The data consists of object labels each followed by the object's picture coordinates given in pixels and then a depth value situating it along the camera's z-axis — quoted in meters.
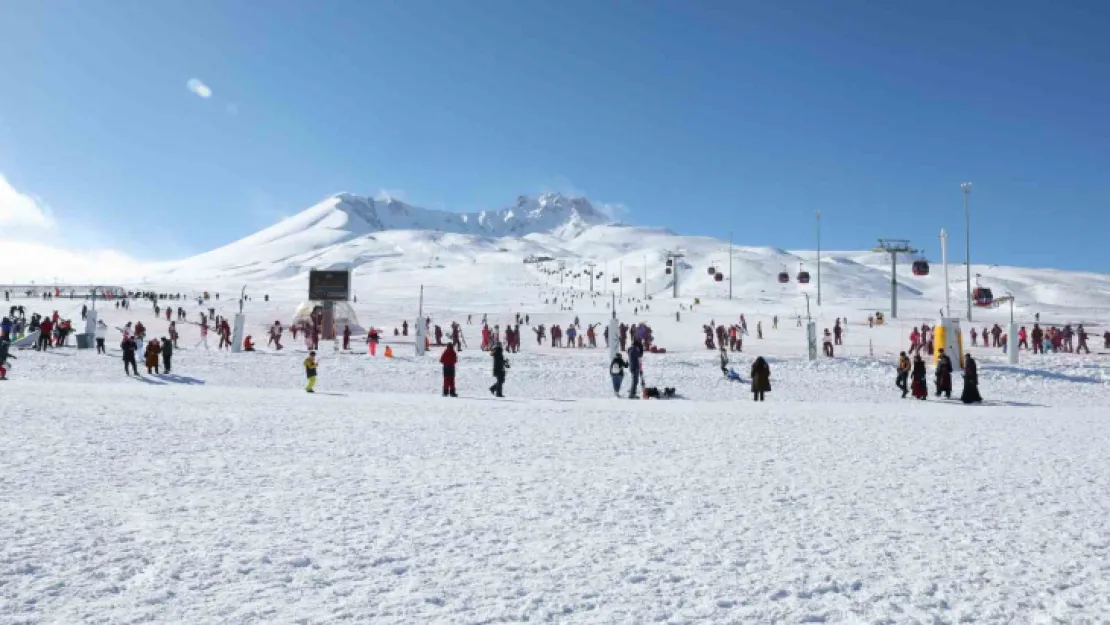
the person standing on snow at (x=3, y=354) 18.77
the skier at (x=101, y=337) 26.69
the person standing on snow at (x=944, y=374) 19.09
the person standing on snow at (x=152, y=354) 21.67
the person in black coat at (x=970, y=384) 18.36
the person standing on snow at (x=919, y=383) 19.34
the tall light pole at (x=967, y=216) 44.25
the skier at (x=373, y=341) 29.52
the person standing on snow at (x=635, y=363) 19.00
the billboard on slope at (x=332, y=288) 41.22
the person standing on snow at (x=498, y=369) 18.05
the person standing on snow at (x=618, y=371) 19.39
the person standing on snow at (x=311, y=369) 18.14
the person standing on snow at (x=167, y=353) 21.89
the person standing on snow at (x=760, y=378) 19.30
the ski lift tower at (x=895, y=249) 72.75
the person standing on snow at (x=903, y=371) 20.61
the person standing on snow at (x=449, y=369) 17.73
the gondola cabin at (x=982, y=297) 66.25
